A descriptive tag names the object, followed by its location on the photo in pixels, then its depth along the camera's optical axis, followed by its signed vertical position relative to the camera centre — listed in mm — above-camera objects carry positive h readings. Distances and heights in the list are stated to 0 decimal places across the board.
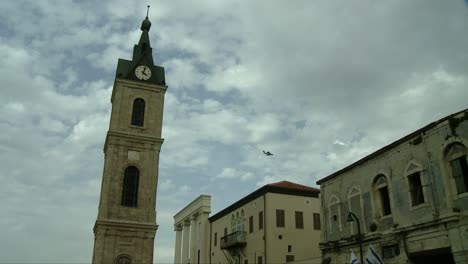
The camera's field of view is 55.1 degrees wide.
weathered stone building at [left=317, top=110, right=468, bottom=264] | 20266 +4932
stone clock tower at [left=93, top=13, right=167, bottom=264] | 35875 +10859
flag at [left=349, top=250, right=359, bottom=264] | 21422 +1808
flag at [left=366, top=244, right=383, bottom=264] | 19141 +1696
